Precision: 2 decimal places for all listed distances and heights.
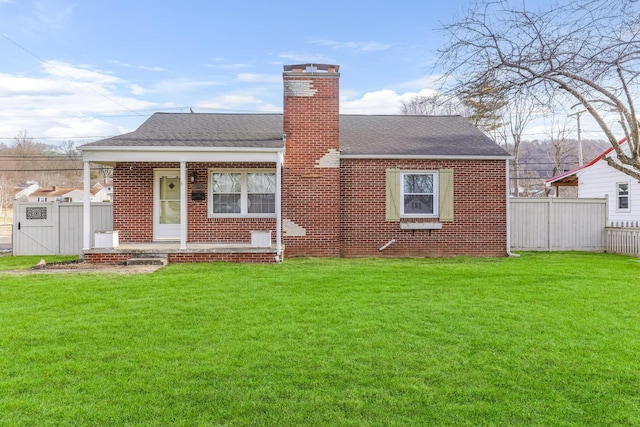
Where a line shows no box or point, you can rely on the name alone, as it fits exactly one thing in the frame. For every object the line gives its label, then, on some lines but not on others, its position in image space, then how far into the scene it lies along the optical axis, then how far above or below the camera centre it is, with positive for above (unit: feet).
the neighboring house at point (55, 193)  168.60 +8.52
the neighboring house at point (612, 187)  52.37 +3.44
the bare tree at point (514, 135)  98.41 +18.26
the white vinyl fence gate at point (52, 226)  43.29 -1.16
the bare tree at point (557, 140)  102.89 +18.56
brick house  40.04 +1.95
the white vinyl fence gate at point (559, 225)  46.44 -1.14
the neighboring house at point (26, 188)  202.37 +12.96
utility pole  89.86 +12.54
